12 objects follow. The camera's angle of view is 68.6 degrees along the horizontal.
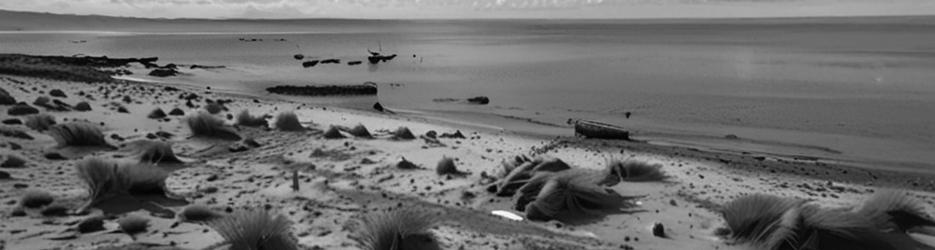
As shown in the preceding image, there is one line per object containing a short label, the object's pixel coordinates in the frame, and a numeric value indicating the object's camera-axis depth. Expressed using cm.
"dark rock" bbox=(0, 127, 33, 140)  1217
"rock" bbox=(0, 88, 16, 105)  1569
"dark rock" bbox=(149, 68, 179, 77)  3987
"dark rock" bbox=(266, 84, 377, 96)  3211
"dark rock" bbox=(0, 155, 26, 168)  1014
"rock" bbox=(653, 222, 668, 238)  793
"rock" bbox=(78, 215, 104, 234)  729
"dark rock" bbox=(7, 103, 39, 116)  1466
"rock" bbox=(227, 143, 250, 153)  1288
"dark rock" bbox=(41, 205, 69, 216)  783
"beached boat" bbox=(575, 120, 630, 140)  1769
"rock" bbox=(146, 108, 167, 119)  1627
